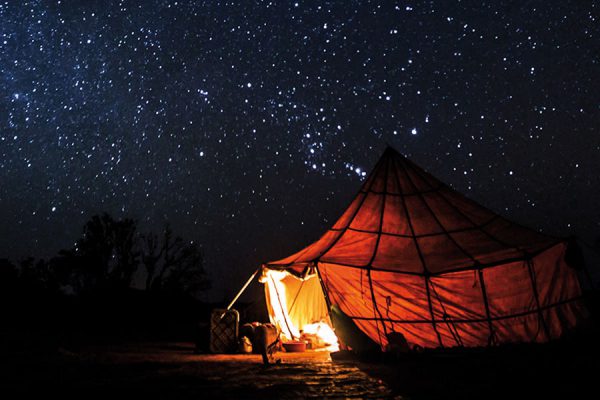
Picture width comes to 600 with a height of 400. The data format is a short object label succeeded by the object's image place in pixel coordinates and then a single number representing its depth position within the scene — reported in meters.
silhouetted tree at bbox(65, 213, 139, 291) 25.89
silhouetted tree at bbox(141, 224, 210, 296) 27.17
